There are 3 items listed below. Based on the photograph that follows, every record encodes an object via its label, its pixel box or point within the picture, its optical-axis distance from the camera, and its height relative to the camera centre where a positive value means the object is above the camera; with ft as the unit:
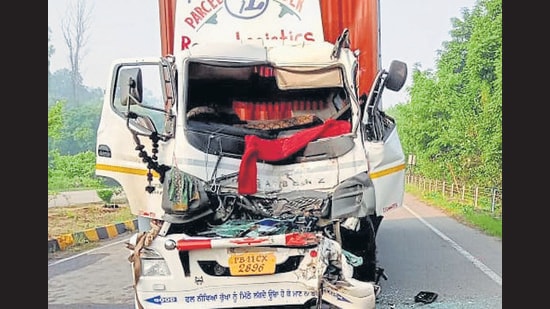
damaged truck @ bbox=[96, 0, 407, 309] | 13.87 -0.39
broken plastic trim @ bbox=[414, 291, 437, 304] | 20.38 -4.72
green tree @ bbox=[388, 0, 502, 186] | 51.57 +3.95
